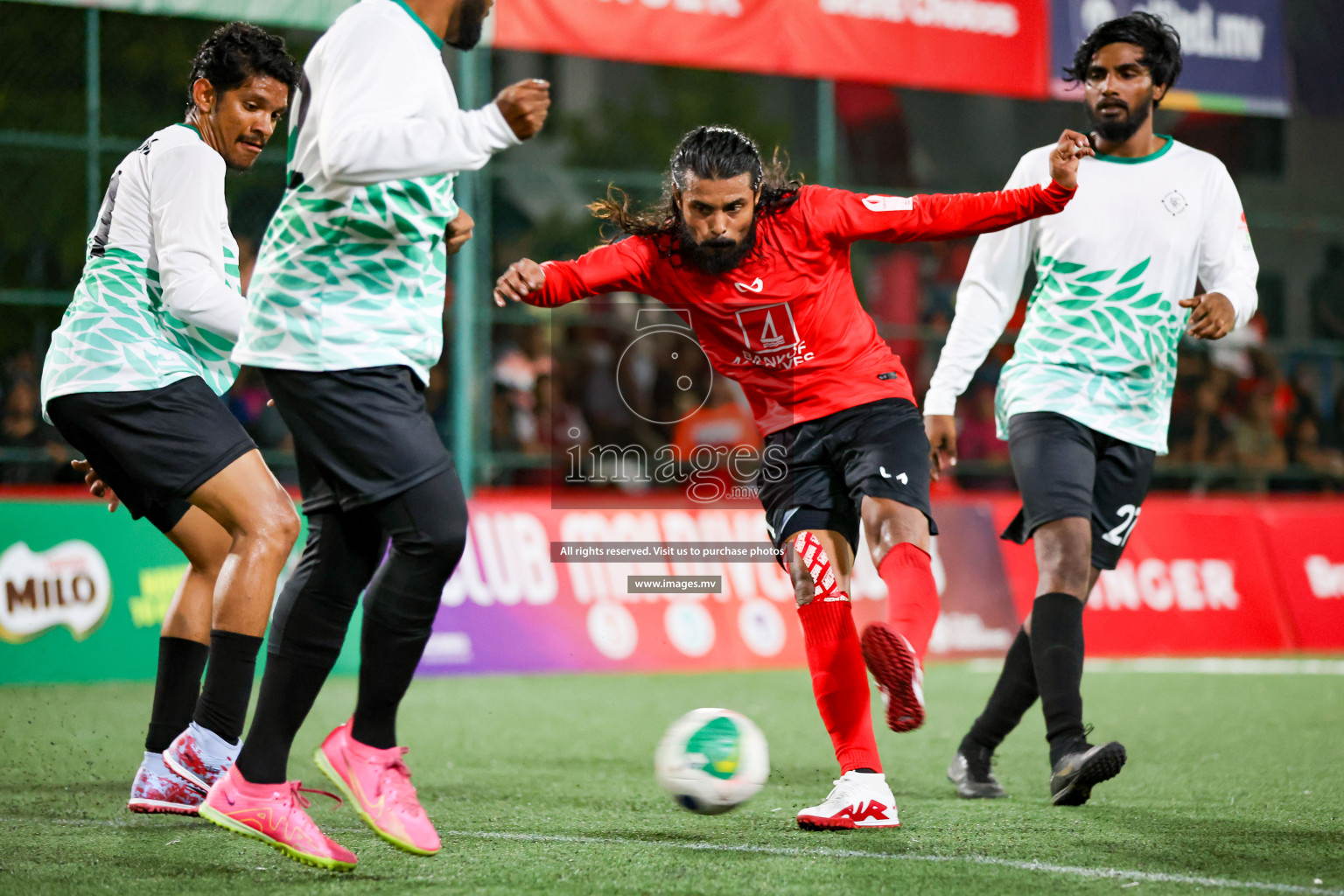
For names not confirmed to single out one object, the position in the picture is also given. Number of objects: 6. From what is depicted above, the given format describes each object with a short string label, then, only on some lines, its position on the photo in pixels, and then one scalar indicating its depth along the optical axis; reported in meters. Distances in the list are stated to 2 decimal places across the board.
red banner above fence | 20.95
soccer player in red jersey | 8.22
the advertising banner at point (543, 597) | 16.66
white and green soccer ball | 7.98
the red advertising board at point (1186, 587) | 21.33
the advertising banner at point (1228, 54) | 24.64
